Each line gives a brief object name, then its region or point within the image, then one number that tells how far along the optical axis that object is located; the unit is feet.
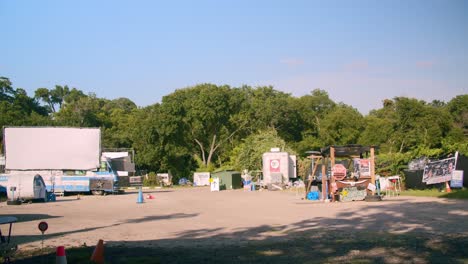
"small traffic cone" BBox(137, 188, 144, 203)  109.44
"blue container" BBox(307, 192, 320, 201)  101.14
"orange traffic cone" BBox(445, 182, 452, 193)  98.39
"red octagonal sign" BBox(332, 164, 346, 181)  93.35
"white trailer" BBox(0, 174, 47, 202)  113.80
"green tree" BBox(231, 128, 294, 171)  224.53
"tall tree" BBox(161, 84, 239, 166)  273.95
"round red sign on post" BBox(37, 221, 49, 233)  34.76
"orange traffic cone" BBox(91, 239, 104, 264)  31.08
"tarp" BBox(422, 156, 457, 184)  99.04
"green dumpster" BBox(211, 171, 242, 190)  204.72
